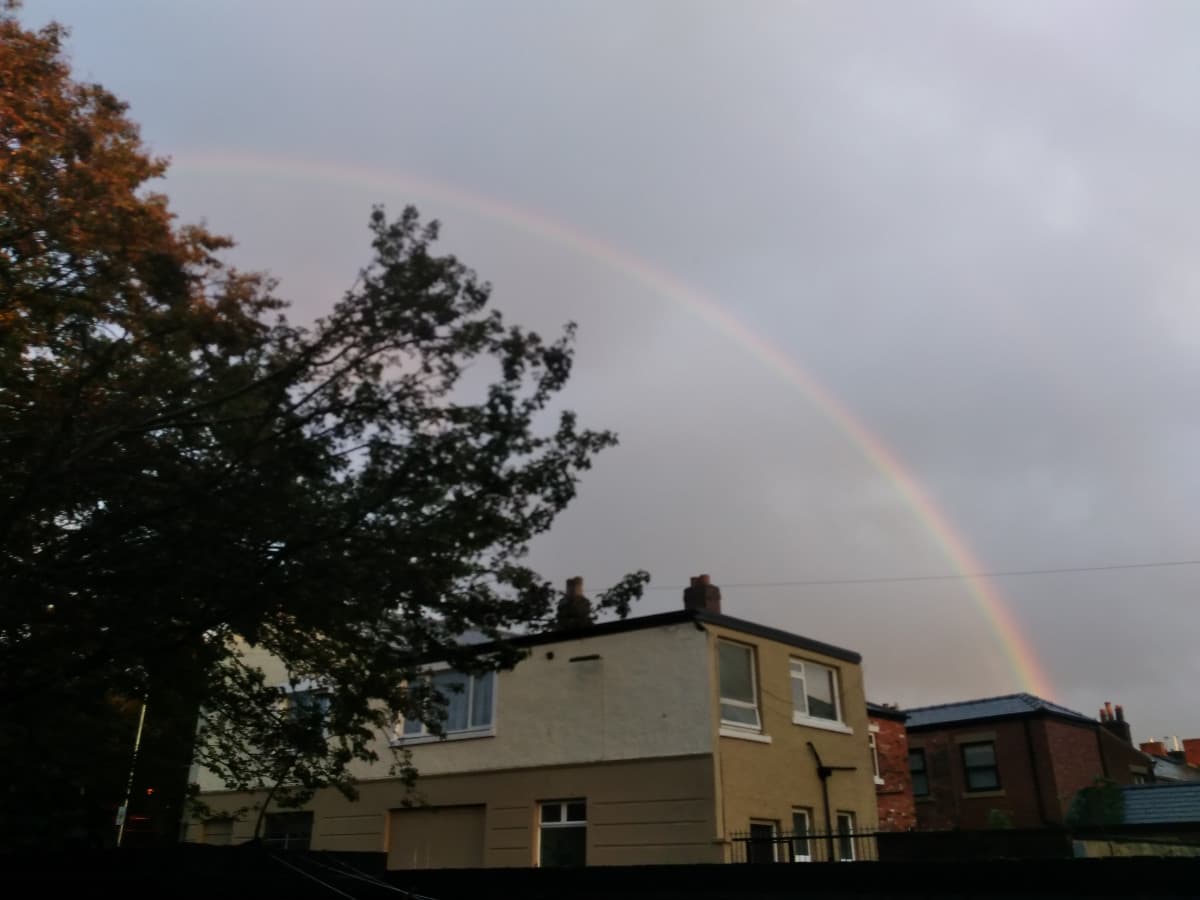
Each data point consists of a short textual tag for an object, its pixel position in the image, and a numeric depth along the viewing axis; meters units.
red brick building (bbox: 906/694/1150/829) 33.66
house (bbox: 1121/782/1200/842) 29.89
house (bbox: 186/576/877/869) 18.58
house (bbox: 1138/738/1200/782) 47.66
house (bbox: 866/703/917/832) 28.06
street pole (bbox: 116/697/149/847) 15.23
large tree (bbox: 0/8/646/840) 9.57
